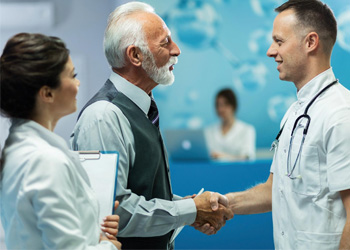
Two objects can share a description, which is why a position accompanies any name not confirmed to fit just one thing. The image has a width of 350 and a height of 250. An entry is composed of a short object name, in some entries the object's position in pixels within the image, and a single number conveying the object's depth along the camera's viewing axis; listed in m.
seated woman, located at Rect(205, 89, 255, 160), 6.01
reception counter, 4.36
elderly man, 1.97
